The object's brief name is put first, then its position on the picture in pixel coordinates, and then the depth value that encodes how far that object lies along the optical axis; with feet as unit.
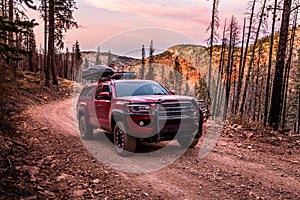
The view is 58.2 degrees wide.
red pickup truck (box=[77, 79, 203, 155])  22.04
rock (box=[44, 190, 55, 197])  16.47
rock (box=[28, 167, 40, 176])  19.73
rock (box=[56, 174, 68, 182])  18.89
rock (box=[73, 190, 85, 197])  16.38
